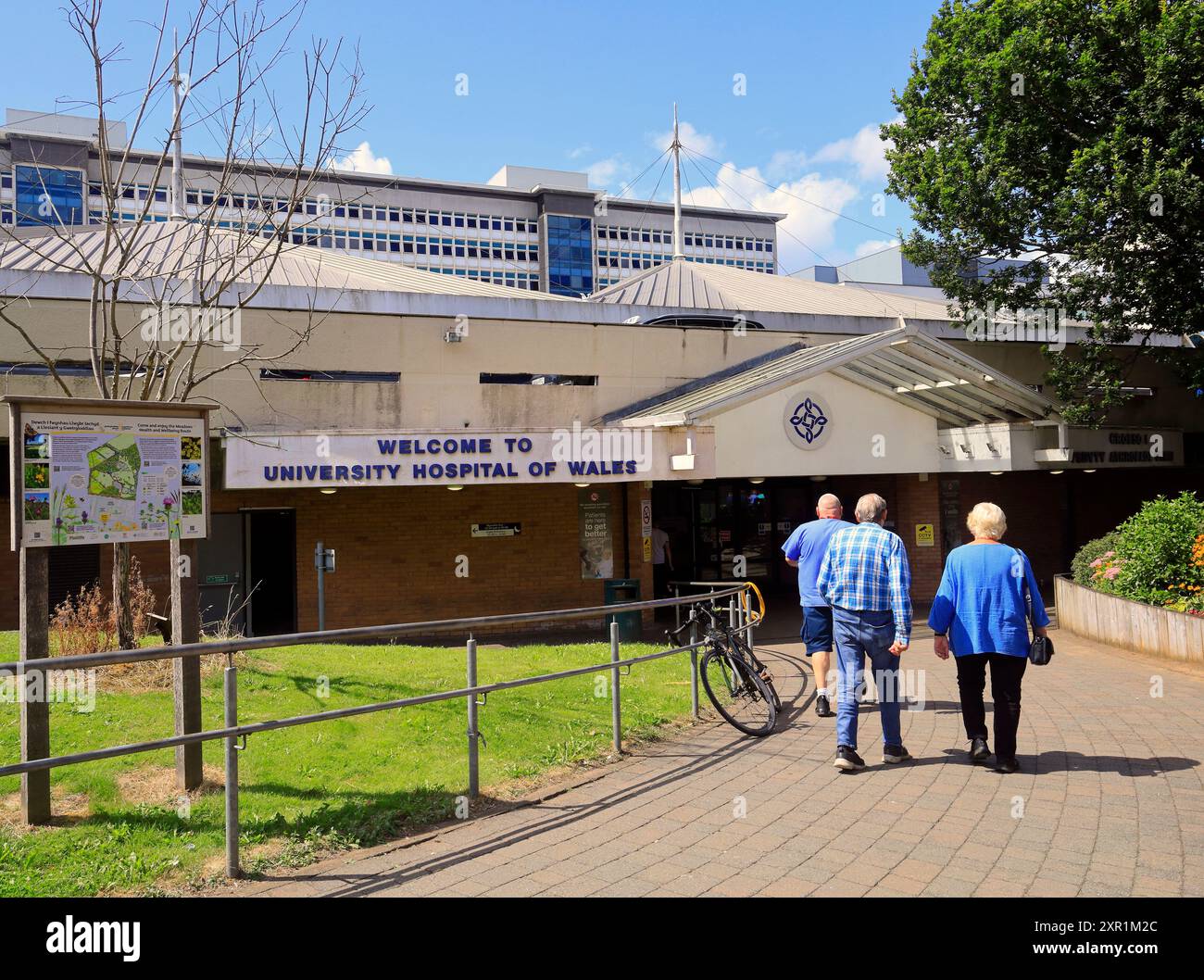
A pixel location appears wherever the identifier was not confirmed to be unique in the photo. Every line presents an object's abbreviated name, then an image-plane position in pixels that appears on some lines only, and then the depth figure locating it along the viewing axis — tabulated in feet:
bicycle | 25.36
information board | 18.02
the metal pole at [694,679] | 26.19
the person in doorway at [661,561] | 58.23
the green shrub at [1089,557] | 43.42
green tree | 47.19
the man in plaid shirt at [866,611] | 20.62
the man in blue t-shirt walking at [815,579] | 26.48
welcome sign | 42.83
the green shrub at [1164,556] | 36.76
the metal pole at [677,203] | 96.94
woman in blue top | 19.67
